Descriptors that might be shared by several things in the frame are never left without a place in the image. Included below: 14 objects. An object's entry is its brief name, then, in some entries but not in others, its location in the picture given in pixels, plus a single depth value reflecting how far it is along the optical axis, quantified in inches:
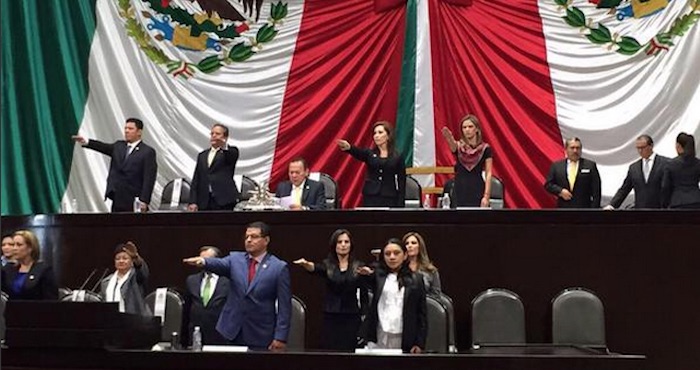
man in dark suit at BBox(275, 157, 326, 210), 350.5
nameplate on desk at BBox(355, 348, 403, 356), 214.9
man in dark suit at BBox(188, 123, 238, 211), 364.8
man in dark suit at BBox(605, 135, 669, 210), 374.9
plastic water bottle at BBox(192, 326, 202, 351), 238.3
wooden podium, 216.7
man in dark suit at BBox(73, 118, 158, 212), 379.2
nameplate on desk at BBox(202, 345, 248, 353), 219.6
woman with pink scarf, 338.0
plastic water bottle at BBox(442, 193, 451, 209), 345.7
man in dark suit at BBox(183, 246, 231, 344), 292.7
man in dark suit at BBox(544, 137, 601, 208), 357.7
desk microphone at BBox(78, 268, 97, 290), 346.3
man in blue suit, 257.3
